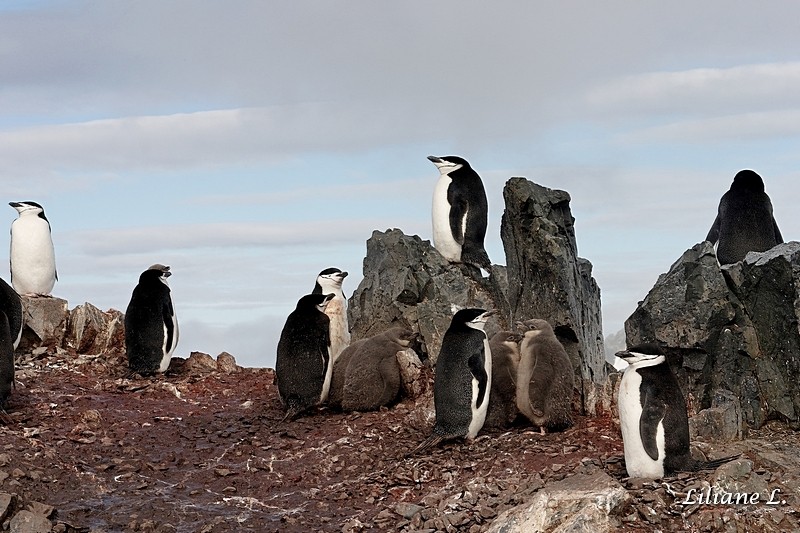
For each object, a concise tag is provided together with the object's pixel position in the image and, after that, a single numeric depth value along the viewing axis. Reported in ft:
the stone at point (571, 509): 25.49
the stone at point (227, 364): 48.16
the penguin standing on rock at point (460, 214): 46.70
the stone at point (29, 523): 28.40
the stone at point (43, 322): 48.75
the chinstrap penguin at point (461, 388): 33.35
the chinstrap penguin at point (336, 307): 44.60
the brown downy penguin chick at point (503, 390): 34.86
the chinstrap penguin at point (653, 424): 27.58
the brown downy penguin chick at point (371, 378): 37.81
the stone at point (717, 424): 32.55
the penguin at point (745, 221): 51.01
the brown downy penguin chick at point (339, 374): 39.22
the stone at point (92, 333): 49.24
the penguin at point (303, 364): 38.60
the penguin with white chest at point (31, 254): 49.98
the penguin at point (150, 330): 45.01
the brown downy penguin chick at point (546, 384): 33.35
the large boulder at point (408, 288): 43.93
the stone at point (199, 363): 47.93
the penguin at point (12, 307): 44.55
